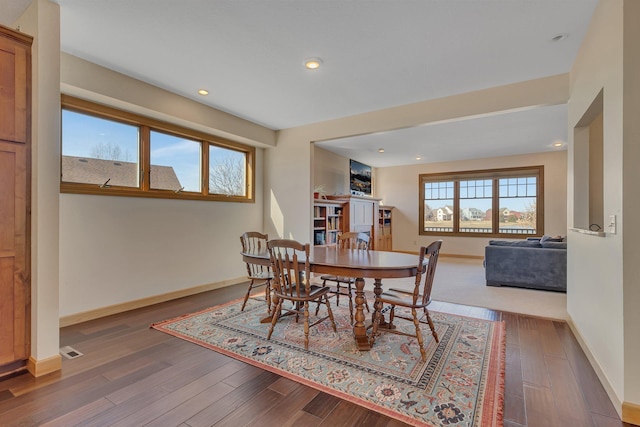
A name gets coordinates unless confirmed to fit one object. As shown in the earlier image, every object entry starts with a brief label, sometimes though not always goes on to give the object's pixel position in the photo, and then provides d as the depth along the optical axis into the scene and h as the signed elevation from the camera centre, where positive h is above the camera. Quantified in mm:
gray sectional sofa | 4414 -772
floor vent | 2398 -1137
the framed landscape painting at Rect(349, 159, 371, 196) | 7727 +975
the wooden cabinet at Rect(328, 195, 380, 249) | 6336 -8
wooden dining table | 2338 -431
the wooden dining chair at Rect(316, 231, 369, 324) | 3574 -366
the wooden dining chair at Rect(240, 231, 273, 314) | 3328 -697
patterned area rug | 1778 -1124
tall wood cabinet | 2061 +101
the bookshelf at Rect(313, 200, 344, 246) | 5594 -162
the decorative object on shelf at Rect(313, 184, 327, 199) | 5582 +446
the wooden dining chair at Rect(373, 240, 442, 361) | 2328 -704
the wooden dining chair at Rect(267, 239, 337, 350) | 2500 -621
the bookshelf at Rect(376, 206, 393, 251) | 7936 -463
